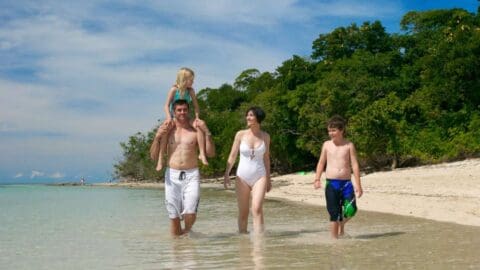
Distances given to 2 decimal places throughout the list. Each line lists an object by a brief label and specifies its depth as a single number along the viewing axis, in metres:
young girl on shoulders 7.53
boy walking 7.39
